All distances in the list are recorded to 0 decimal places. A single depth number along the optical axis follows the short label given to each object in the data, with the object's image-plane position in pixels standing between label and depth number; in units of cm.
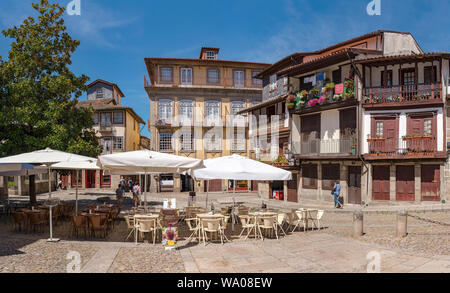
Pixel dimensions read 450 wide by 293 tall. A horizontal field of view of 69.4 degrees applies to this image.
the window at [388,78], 2116
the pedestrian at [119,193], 1997
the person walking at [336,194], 2088
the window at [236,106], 3775
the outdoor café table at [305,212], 1216
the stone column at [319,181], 2362
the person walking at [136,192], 2081
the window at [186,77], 3672
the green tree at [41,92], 1639
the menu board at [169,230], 902
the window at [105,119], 3866
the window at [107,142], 3844
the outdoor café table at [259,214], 1067
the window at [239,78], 3791
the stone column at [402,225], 1069
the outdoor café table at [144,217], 1009
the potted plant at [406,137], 1950
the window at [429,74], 1986
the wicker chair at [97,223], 1045
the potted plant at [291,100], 2492
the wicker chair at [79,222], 1055
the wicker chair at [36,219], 1144
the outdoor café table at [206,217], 1010
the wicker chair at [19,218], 1150
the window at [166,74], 3628
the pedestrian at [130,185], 3214
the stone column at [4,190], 2624
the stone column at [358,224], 1089
